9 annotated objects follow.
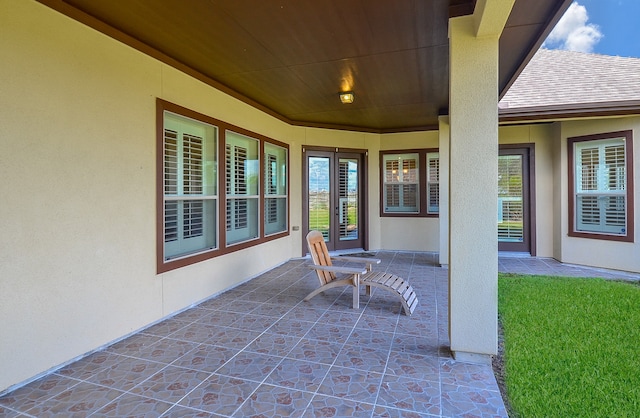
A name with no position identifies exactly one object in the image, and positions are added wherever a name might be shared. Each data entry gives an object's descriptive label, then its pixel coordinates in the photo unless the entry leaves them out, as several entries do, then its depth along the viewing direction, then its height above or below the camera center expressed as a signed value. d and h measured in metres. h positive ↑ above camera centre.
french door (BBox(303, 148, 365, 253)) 7.50 +0.28
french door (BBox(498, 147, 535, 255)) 7.25 +0.16
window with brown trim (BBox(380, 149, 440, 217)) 7.87 +0.60
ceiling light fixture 5.18 +1.72
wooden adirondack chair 3.95 -0.87
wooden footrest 3.86 -0.92
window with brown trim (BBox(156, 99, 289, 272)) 3.85 +0.30
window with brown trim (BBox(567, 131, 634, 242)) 5.81 +0.38
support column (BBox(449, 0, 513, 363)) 2.67 +0.15
